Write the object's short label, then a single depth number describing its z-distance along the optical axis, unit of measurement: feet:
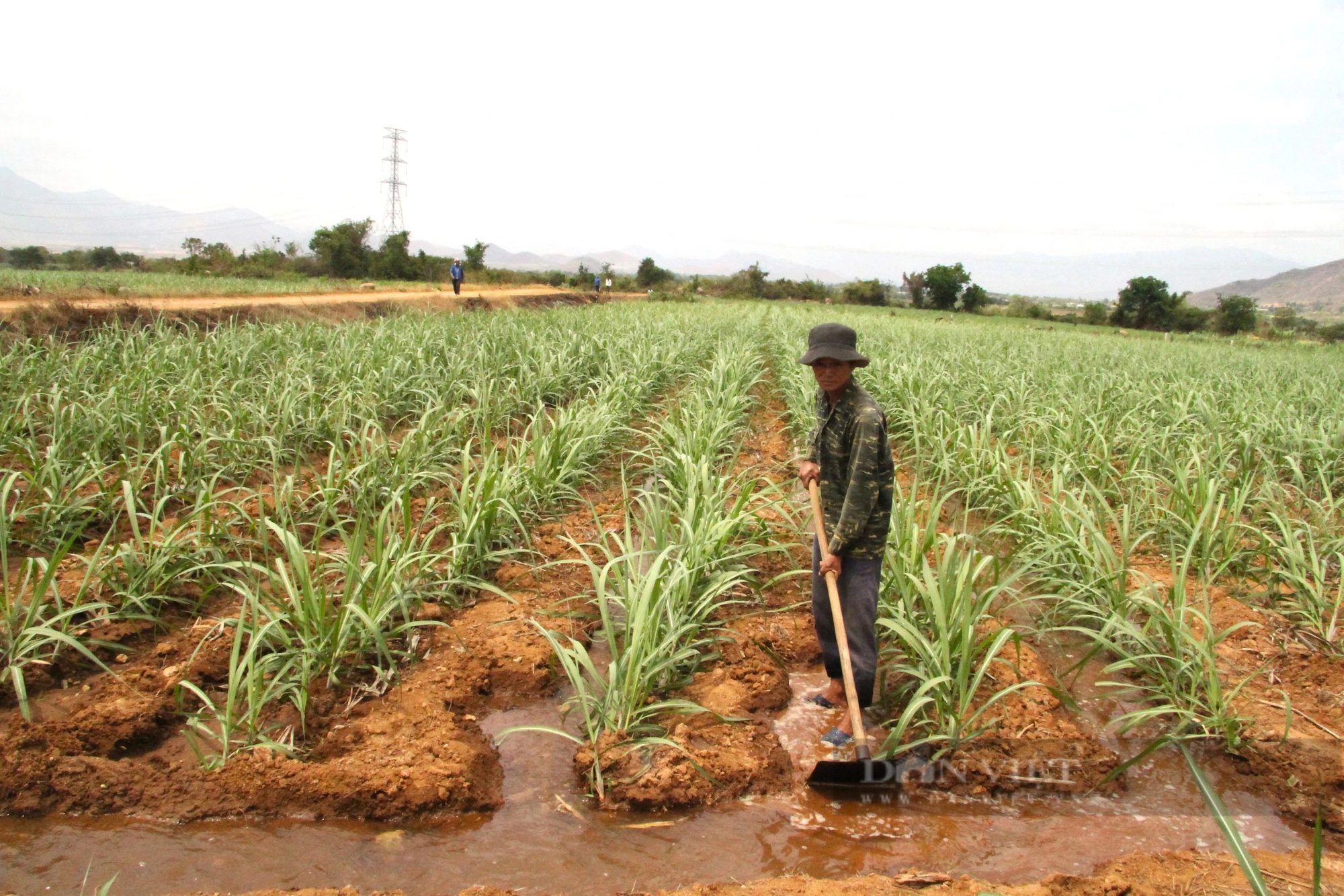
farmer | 8.08
